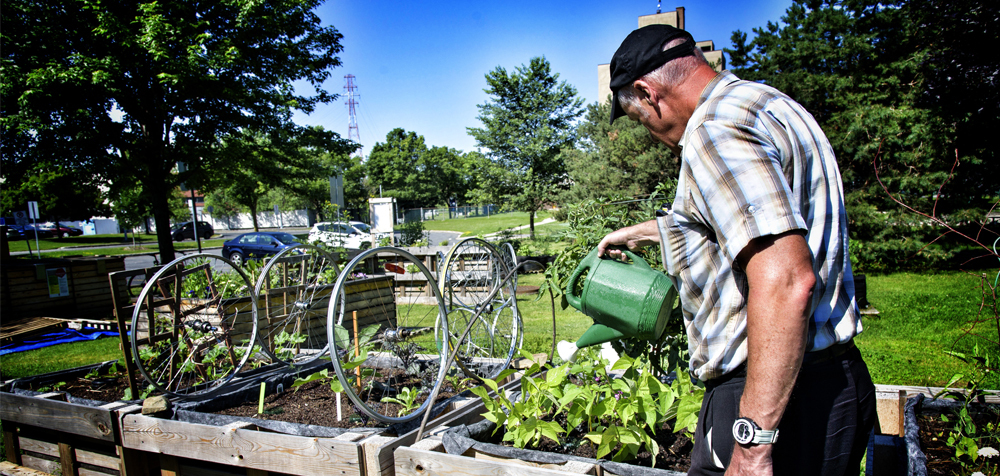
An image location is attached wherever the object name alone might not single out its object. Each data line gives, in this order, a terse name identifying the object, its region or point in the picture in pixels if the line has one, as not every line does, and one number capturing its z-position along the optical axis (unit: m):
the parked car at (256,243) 18.42
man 0.88
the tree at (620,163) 12.51
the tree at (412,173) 47.28
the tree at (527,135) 19.48
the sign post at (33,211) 15.34
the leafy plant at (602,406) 1.78
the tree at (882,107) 9.29
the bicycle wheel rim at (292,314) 3.44
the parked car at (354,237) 13.90
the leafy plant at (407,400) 2.56
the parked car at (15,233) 29.55
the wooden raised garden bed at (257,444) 1.94
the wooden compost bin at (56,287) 7.00
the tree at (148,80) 9.42
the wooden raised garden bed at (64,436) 2.49
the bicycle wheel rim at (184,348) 2.93
